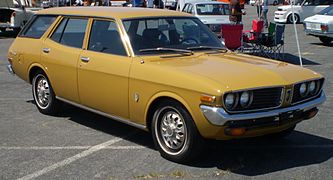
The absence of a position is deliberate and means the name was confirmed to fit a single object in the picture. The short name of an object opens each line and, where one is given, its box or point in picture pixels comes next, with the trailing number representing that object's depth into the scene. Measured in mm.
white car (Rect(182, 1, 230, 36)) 16552
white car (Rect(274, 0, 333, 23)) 27266
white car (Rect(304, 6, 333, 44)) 16653
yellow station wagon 4691
